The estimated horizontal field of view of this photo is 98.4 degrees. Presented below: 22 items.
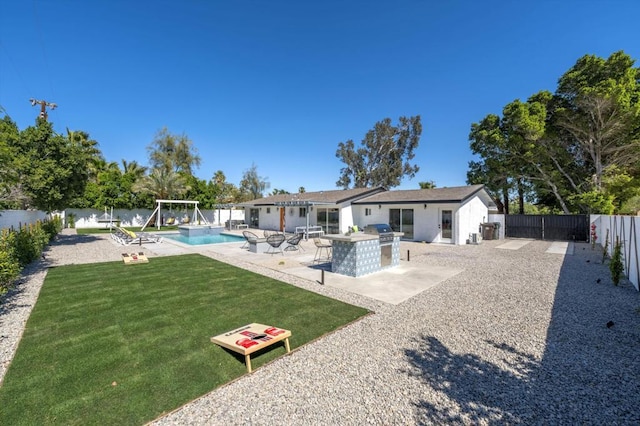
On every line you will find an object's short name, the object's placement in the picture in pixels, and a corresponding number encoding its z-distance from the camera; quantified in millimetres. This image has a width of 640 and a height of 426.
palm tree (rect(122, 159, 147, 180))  36841
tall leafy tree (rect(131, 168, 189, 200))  31475
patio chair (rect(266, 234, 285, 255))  13383
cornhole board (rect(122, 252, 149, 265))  10672
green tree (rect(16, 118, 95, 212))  12547
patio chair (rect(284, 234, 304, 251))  14281
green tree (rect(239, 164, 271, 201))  52000
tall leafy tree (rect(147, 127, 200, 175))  41094
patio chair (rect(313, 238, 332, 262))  11677
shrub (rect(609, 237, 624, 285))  7836
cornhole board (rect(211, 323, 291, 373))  3846
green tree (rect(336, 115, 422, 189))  43062
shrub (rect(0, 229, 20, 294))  6105
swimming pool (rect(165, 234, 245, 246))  18478
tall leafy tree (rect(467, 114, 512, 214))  25891
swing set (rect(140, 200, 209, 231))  33688
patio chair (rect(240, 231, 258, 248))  13655
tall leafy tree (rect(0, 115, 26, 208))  6379
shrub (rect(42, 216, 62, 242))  15855
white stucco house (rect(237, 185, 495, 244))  17750
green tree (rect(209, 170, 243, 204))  48947
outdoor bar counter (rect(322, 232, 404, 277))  8750
